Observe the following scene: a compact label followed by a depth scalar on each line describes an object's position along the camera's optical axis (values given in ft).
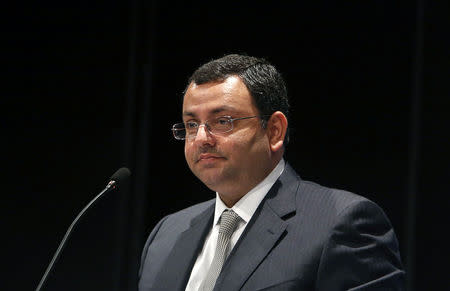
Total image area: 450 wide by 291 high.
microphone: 12.59
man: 12.57
